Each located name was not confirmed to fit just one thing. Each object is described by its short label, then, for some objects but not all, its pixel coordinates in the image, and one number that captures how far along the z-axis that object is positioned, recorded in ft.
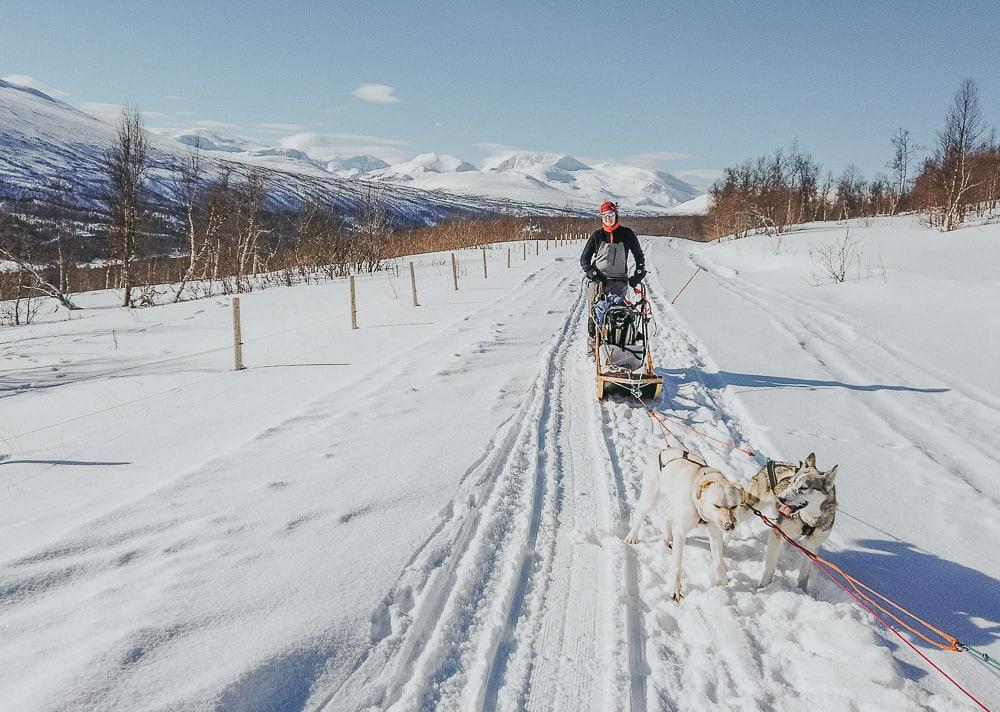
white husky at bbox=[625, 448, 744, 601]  9.40
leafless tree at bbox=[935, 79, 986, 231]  94.43
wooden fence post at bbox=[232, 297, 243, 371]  29.36
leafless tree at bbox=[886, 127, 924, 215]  206.90
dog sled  21.33
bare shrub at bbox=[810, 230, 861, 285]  57.36
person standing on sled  24.91
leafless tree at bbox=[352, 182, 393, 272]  93.71
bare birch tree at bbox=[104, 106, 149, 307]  65.51
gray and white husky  9.66
